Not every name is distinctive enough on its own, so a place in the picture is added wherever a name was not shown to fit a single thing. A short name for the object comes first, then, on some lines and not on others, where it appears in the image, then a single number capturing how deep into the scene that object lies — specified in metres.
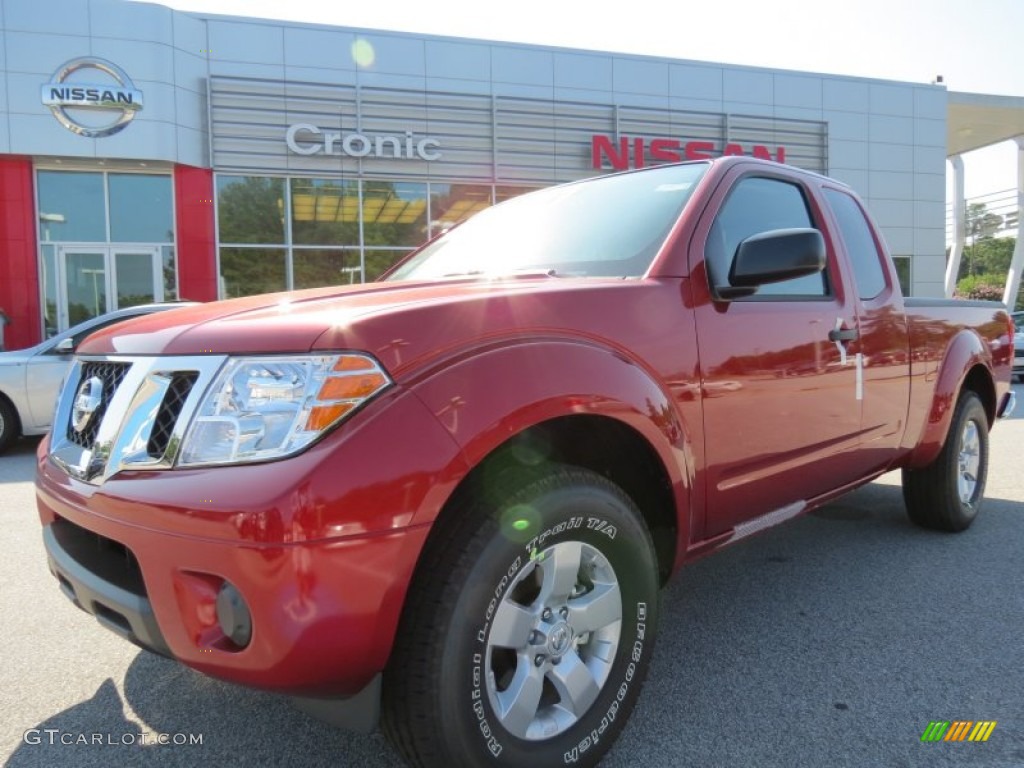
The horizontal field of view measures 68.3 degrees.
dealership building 13.69
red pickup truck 1.60
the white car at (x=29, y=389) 7.54
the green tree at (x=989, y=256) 76.31
